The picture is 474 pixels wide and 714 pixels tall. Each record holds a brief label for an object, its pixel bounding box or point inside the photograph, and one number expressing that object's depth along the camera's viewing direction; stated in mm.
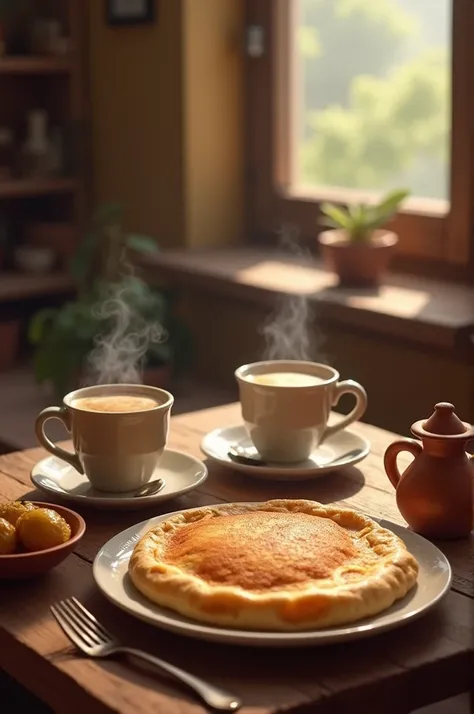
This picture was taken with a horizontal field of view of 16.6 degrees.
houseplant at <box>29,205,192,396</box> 2331
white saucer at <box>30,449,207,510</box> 1332
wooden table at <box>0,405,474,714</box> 1038
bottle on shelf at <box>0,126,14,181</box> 2766
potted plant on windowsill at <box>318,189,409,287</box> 2200
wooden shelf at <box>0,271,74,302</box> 2713
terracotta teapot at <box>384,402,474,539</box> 1258
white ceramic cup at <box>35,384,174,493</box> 1344
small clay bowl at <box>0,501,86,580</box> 1174
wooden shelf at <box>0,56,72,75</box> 2674
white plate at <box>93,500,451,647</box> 1071
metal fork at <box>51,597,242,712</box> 1023
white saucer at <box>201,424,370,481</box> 1406
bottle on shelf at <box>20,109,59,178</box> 2777
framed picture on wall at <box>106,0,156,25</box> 2538
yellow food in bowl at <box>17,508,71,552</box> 1204
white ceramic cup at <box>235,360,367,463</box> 1422
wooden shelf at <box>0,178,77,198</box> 2722
